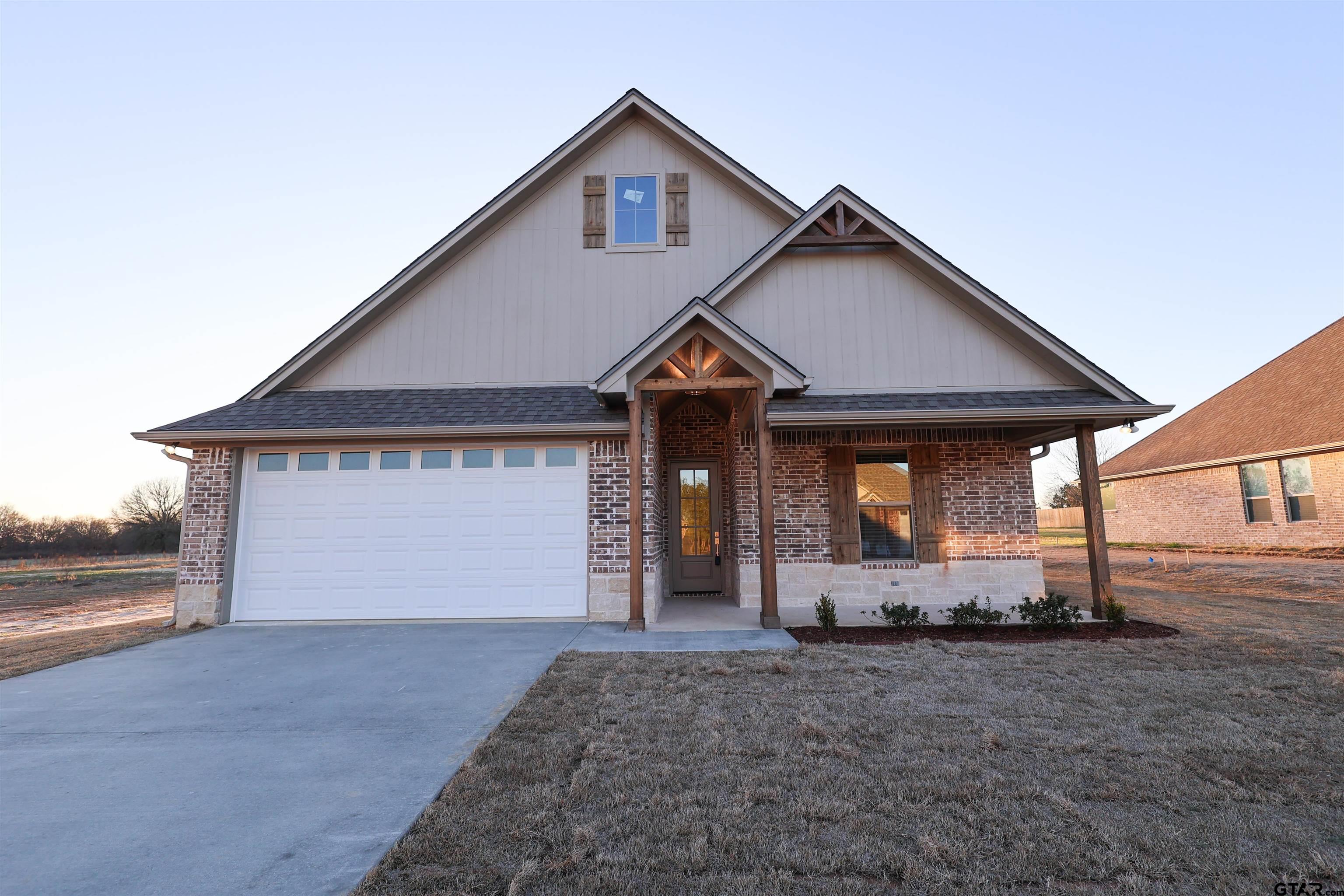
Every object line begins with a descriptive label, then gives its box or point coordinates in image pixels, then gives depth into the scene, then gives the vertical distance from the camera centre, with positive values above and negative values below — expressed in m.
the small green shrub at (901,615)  8.02 -1.15
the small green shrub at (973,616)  8.16 -1.20
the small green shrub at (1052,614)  7.96 -1.16
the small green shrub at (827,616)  7.90 -1.13
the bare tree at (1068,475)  45.53 +4.01
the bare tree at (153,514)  41.38 +1.99
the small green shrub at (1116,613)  7.86 -1.15
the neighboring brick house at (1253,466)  16.47 +1.80
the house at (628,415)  8.97 +1.71
